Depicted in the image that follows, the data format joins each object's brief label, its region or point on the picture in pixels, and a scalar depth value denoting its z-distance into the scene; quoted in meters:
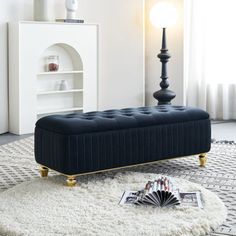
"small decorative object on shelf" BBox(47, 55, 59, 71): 5.91
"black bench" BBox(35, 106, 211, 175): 3.59
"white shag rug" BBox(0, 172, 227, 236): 2.83
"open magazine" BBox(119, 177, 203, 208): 3.21
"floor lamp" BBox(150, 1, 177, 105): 6.06
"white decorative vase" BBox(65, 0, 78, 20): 5.91
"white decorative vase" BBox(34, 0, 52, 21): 5.69
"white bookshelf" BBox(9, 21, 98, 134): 5.59
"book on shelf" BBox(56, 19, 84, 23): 5.87
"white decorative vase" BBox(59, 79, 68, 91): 6.05
